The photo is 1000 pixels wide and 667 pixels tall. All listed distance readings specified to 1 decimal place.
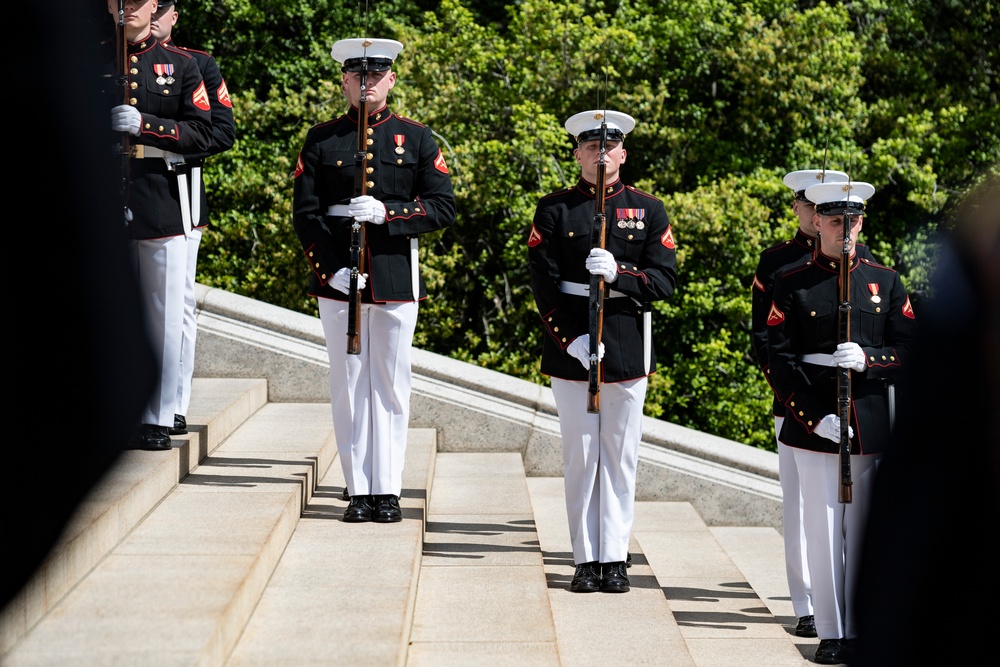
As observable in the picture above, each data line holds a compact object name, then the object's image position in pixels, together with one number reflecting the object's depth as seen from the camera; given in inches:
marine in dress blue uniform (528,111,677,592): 458.0
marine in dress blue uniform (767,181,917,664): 417.7
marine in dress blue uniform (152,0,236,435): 486.6
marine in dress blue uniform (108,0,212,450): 461.7
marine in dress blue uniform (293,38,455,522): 460.8
